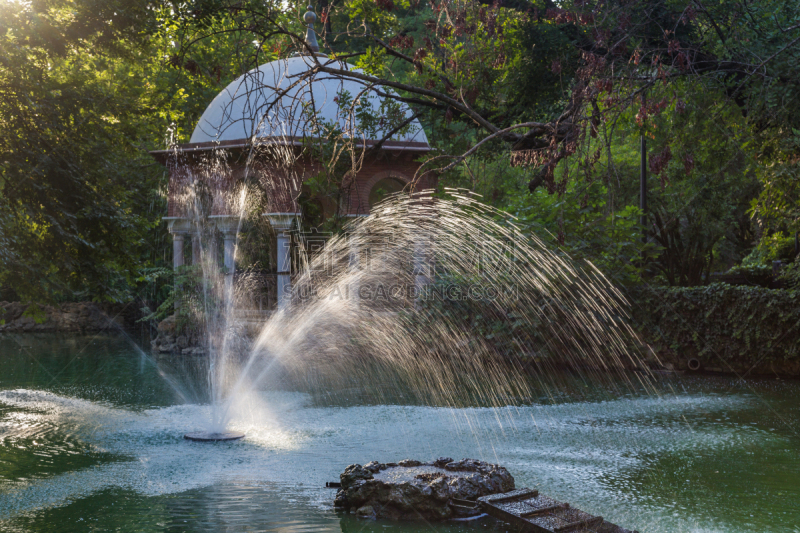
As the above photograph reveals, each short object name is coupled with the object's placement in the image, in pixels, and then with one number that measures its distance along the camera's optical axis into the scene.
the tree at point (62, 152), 10.47
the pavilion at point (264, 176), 21.45
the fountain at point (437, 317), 14.67
